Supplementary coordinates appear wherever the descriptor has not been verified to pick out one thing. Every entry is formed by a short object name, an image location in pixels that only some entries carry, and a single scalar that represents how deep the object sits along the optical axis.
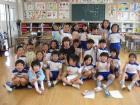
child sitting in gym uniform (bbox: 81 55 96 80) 2.71
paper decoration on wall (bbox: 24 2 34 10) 6.02
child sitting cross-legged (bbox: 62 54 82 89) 2.55
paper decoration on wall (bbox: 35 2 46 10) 6.02
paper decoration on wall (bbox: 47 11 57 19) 6.06
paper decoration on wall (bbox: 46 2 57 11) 6.01
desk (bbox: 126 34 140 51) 4.68
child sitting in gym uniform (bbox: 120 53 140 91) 2.55
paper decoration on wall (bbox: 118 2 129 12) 5.91
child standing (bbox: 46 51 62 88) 2.65
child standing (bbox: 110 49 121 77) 2.77
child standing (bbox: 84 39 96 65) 2.90
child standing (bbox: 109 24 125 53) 2.99
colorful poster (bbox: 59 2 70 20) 5.99
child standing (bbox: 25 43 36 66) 2.72
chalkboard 5.94
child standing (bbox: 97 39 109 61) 2.84
